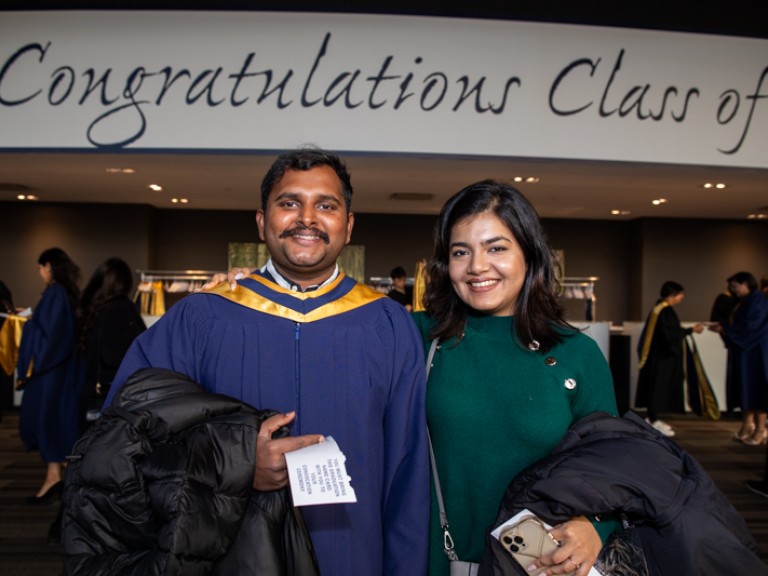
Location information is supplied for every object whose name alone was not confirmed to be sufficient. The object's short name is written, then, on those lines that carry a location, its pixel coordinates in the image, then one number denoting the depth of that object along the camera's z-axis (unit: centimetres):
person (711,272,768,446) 661
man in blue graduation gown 162
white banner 467
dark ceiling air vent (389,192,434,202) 829
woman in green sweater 157
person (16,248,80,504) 442
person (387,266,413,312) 806
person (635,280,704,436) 712
